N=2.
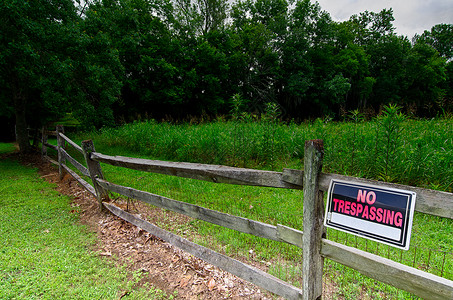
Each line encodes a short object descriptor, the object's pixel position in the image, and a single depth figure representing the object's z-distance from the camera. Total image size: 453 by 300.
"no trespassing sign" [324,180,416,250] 1.28
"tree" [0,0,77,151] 6.55
